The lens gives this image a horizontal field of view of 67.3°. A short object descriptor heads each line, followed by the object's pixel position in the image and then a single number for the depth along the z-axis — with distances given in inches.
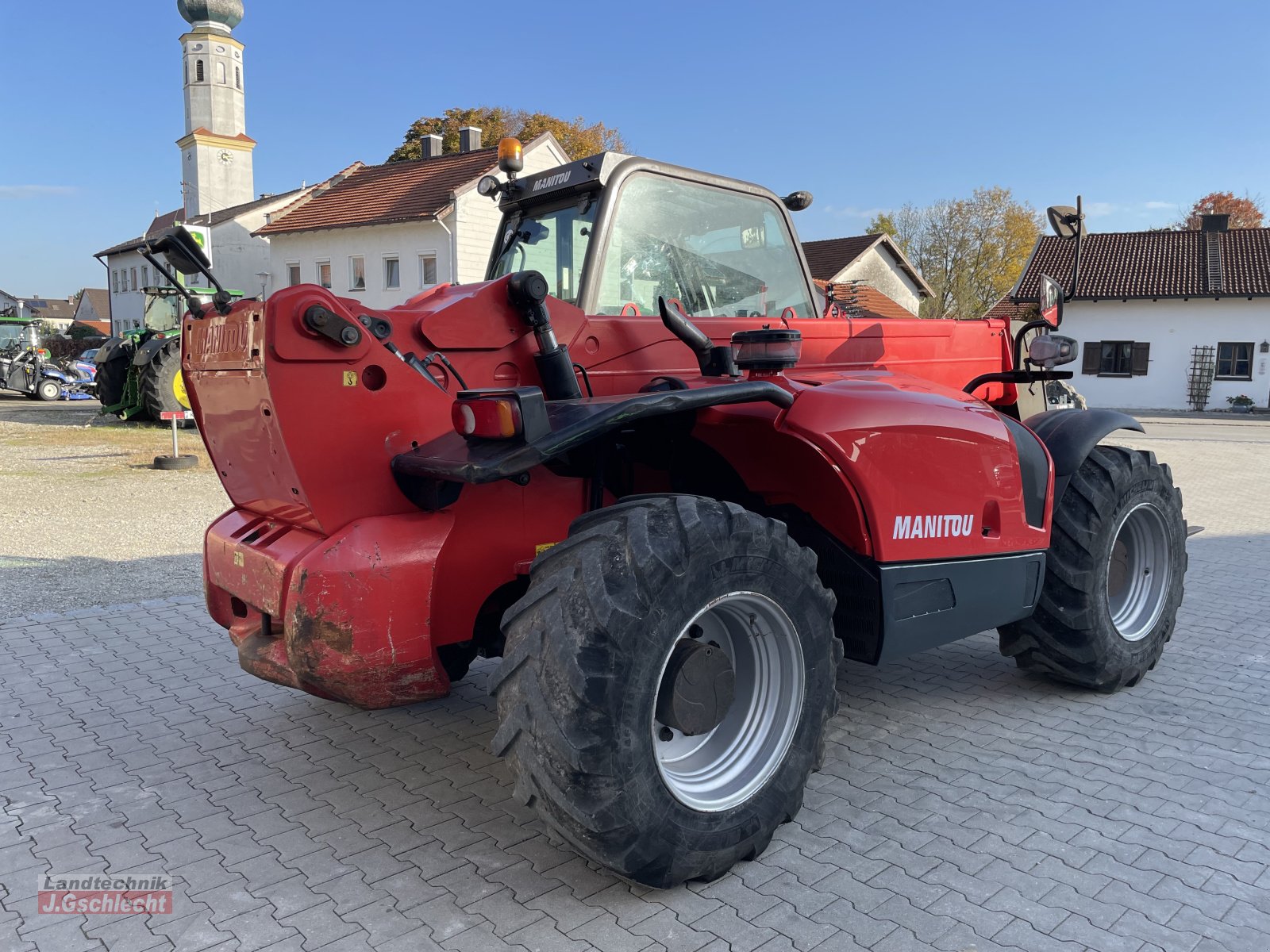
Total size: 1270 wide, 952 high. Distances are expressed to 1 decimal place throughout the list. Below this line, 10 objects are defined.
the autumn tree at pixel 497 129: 1659.7
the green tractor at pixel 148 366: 617.6
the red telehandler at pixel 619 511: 100.7
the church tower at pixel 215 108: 1924.2
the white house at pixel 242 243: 1588.3
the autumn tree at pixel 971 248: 1736.0
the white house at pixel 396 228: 1231.5
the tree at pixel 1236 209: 2071.9
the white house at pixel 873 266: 1435.8
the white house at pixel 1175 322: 1322.6
